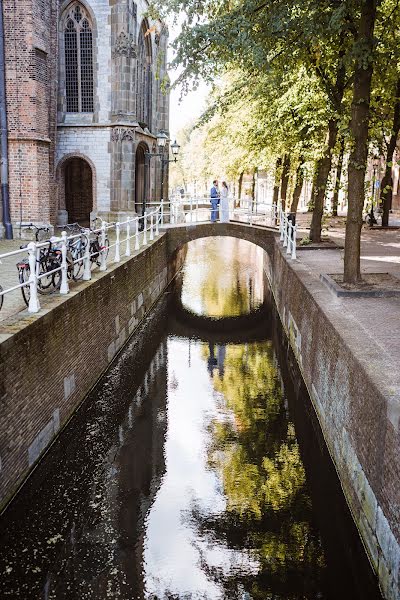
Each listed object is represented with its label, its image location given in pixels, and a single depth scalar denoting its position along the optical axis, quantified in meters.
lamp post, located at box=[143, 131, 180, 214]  21.18
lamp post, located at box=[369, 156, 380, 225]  26.52
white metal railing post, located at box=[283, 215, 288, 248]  19.28
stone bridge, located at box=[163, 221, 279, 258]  23.62
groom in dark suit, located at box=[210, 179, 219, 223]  24.59
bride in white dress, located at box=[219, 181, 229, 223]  24.61
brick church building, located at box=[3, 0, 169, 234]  24.19
